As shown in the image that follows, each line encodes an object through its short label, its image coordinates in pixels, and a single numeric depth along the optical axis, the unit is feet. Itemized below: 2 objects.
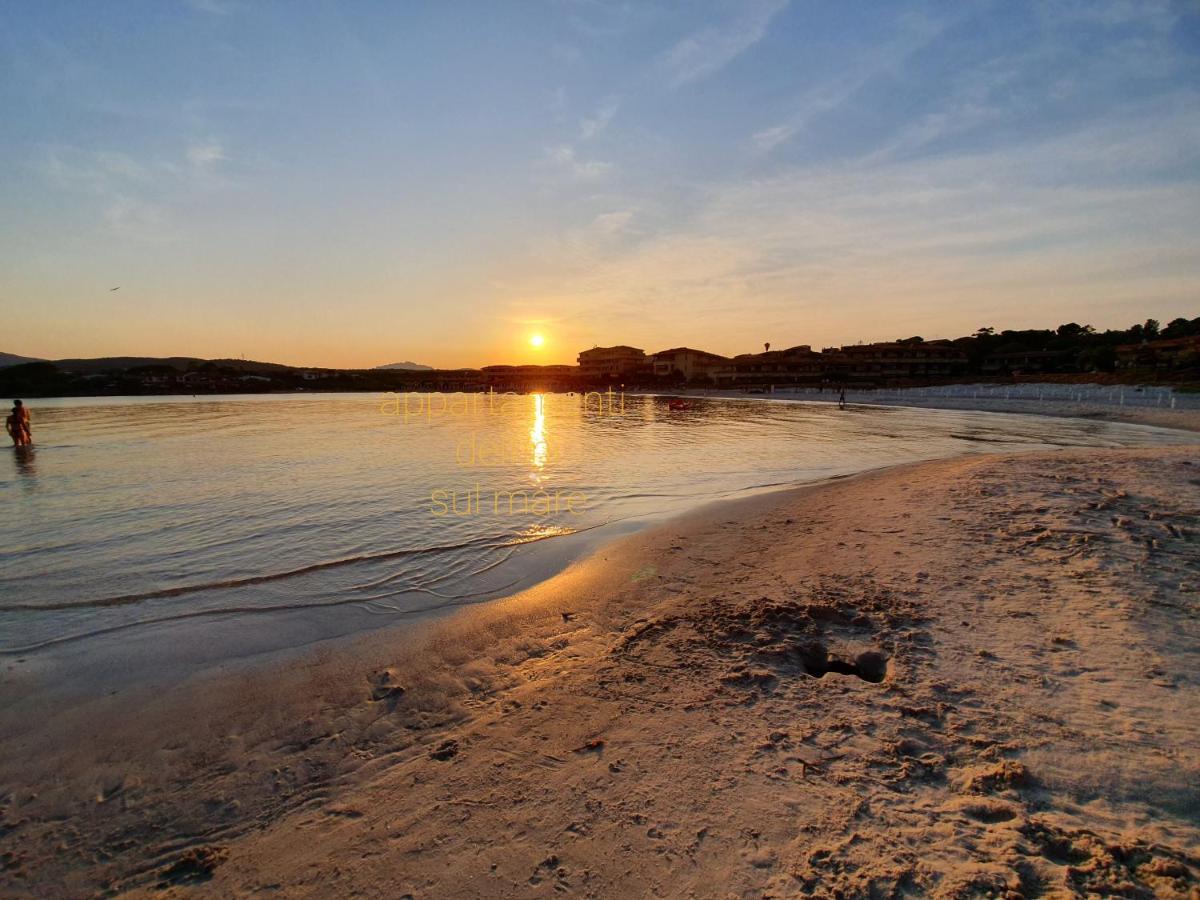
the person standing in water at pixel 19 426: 73.38
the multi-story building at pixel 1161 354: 179.52
